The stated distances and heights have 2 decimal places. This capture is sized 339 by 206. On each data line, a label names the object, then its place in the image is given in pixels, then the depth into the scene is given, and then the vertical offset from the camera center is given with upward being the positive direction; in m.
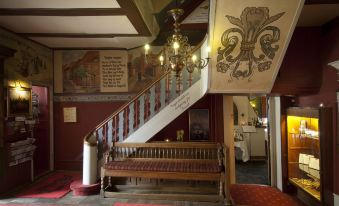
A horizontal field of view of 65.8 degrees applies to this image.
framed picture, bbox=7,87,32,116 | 5.99 +0.33
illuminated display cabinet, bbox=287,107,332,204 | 4.75 -0.76
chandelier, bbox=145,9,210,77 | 3.78 +0.93
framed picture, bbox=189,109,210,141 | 7.55 -0.34
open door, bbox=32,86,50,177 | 7.74 -0.42
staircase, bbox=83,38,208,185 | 5.86 -0.01
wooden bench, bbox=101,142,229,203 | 5.30 -1.10
